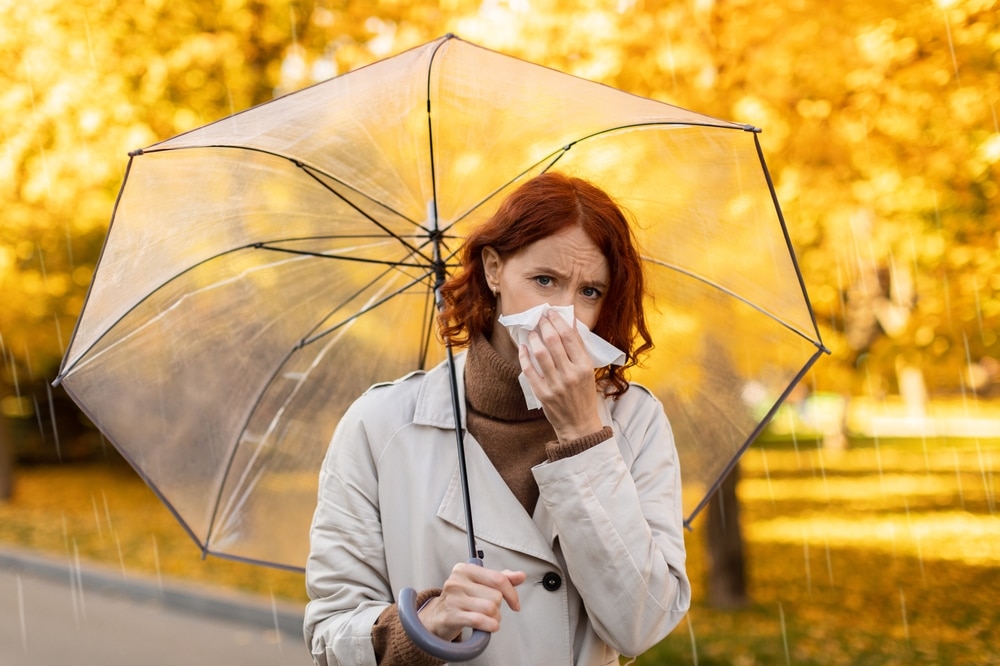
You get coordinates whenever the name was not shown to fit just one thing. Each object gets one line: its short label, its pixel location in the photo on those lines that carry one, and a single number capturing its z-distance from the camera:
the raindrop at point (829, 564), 9.12
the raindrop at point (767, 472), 16.05
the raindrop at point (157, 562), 9.60
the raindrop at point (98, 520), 13.07
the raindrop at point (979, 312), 6.12
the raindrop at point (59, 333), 13.25
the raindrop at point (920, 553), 8.77
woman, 2.02
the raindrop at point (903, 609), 7.15
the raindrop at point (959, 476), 13.66
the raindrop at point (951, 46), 5.67
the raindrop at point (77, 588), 8.88
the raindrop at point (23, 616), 7.84
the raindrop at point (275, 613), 7.95
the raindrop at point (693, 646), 6.40
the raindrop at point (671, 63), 6.45
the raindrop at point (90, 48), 9.15
